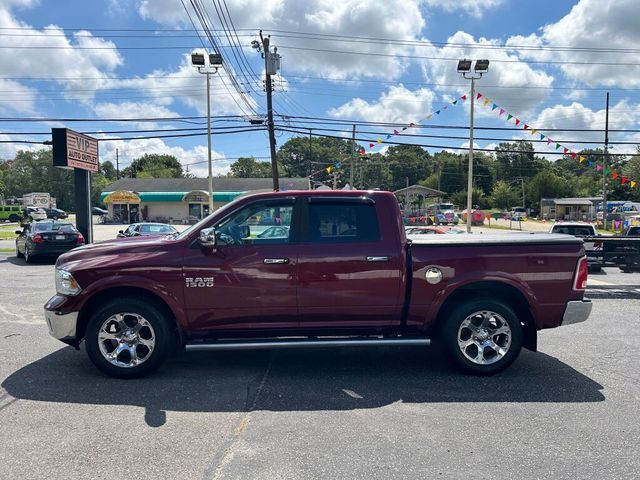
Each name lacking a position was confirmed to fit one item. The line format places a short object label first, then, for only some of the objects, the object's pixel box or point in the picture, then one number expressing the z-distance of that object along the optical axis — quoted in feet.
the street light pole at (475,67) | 67.10
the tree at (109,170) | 384.51
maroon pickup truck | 15.39
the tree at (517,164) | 314.14
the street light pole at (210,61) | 70.85
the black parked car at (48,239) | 51.29
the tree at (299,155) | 315.37
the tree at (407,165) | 354.13
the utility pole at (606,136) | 112.66
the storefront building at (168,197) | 161.38
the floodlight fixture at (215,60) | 70.64
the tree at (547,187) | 253.85
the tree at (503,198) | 278.87
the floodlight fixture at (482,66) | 67.00
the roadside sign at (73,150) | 59.57
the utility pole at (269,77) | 80.18
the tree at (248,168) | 338.54
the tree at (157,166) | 291.99
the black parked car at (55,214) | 185.48
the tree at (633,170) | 138.72
